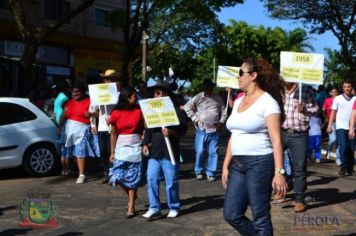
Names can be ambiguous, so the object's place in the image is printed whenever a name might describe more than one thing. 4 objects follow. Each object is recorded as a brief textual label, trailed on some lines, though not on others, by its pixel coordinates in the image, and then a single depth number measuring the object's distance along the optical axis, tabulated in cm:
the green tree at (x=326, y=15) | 2566
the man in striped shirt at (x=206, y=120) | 1020
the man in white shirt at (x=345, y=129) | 1079
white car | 1037
